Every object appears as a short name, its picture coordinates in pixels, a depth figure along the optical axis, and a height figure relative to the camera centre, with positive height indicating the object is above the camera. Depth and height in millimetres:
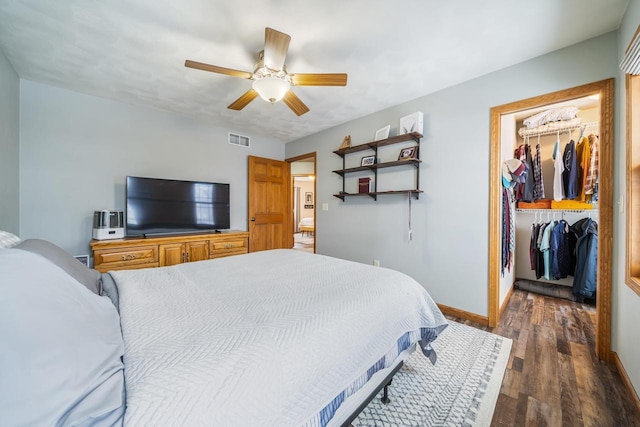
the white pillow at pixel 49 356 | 484 -342
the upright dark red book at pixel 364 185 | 3320 +379
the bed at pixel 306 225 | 8383 -442
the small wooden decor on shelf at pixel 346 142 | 3516 +1025
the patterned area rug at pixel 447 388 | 1357 -1134
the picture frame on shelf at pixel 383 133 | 3029 +1009
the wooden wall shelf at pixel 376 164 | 2848 +611
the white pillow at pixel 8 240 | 1102 -142
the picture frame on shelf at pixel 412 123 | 2736 +1036
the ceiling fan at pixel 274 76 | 1723 +1045
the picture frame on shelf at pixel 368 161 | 3281 +718
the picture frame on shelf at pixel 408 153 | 2852 +715
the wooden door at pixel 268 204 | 4199 +144
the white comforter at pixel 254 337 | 657 -449
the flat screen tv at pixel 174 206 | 2961 +73
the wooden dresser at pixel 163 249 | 2562 -461
